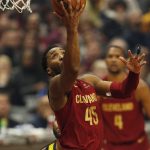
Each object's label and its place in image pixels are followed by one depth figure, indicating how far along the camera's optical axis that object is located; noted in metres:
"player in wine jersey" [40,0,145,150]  10.80
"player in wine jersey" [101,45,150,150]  14.86
